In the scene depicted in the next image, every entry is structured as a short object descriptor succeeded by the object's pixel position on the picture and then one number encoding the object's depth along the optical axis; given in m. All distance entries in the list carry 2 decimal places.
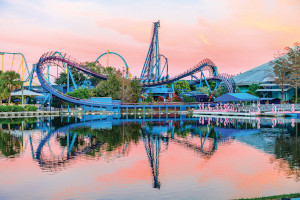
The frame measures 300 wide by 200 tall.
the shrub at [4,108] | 38.73
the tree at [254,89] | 52.67
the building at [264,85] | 51.33
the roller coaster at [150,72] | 43.72
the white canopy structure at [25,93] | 42.61
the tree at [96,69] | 62.15
